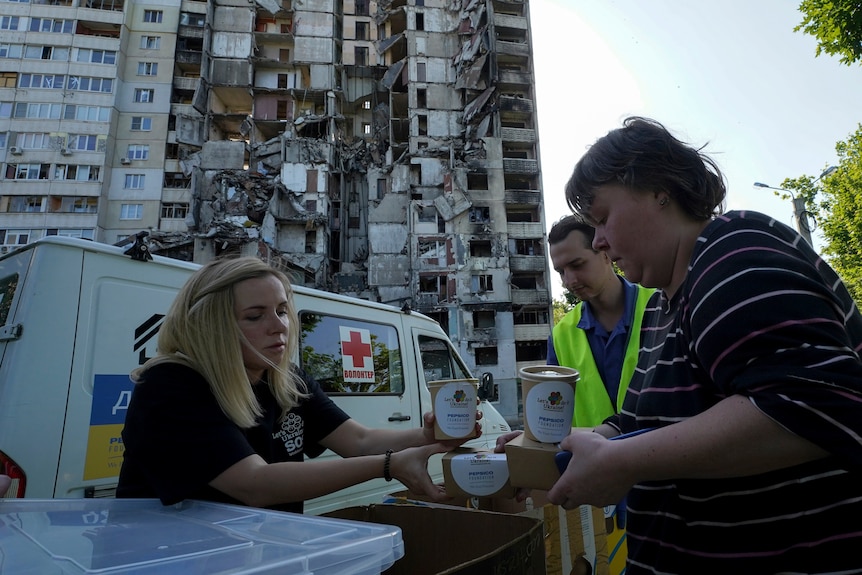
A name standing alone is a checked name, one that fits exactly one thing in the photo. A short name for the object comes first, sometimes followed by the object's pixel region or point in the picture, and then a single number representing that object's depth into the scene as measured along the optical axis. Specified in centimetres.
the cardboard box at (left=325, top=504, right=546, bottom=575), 140
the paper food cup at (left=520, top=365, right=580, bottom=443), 150
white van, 238
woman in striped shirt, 88
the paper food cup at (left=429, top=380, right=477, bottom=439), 185
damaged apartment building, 3259
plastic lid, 93
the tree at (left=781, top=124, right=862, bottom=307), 1788
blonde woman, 150
